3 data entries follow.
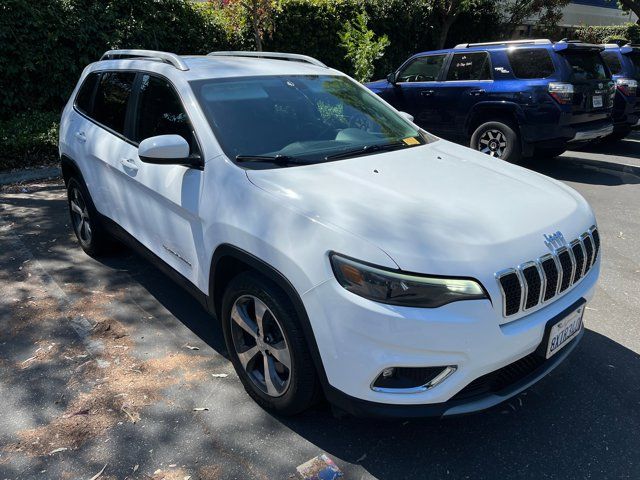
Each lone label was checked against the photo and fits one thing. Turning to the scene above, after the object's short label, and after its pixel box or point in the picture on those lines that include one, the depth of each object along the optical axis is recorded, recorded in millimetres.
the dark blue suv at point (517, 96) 7469
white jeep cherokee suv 2137
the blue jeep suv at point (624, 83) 9547
